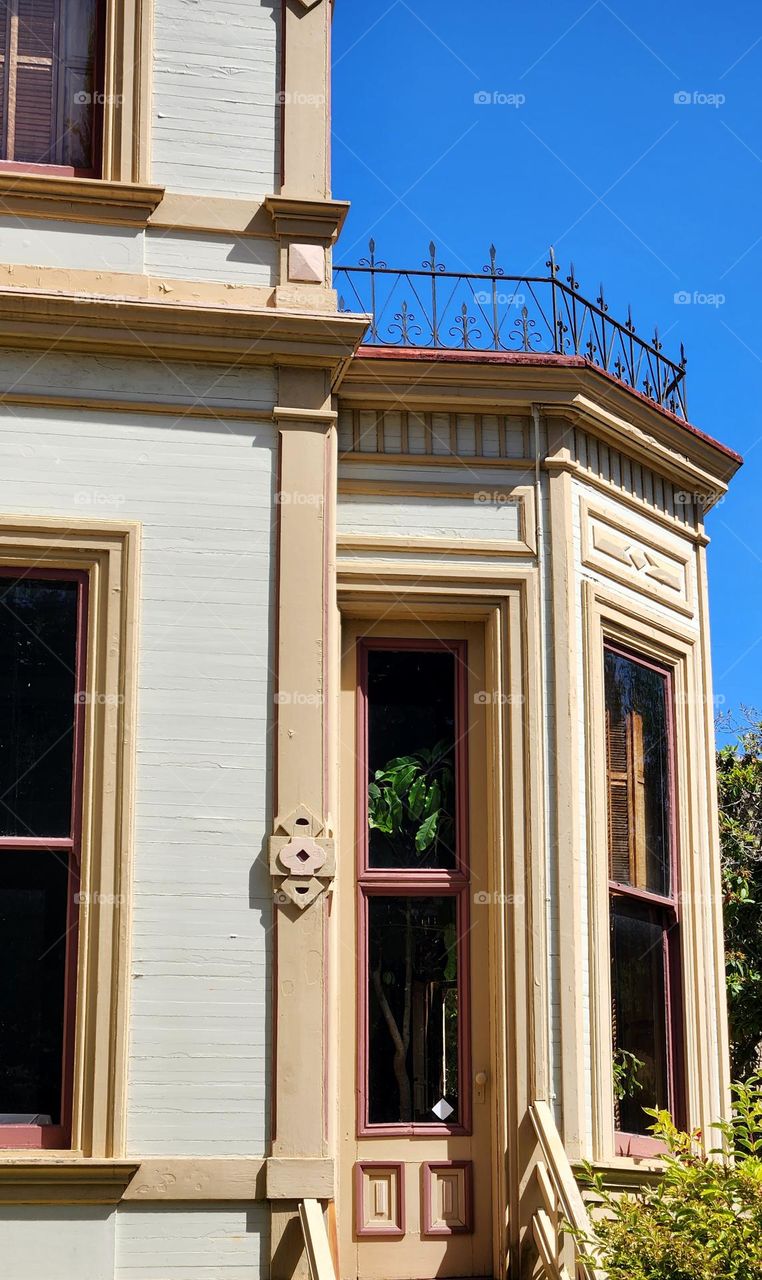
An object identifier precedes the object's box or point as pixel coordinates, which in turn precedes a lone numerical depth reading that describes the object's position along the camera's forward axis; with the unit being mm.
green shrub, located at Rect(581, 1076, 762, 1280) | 6398
